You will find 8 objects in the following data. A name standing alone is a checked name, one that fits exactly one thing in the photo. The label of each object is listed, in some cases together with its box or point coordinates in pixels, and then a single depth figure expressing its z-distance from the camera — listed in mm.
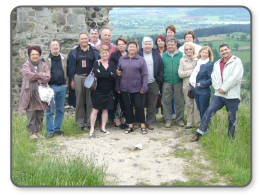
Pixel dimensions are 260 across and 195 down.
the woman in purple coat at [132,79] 6723
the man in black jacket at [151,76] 6992
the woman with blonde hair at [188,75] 7031
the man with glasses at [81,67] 6785
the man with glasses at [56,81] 6562
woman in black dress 6613
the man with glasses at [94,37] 7109
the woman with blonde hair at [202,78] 6555
